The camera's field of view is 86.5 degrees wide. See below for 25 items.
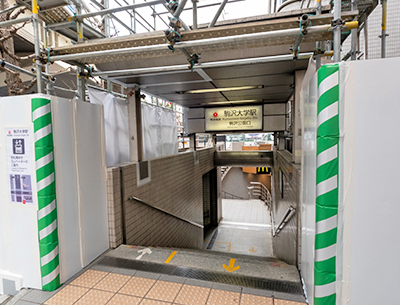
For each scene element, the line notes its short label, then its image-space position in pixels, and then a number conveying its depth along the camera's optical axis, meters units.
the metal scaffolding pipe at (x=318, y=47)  1.95
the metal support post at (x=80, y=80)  2.89
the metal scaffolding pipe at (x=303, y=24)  1.82
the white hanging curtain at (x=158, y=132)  4.50
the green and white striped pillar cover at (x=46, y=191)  2.23
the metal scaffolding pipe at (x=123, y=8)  2.54
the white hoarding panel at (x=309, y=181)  1.76
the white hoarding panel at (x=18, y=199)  2.28
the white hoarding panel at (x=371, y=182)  1.46
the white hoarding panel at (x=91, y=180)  2.68
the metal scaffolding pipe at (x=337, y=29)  1.68
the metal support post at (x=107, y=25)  3.48
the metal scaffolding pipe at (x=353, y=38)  2.02
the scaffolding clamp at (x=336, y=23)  1.70
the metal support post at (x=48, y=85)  2.81
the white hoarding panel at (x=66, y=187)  2.38
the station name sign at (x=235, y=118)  6.32
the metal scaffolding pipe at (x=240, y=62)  2.47
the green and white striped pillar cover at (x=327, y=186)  1.56
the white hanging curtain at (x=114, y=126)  3.67
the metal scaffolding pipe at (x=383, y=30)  2.45
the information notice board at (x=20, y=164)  2.28
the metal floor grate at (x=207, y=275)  2.27
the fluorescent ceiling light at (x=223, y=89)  4.61
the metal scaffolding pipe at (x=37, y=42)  2.36
